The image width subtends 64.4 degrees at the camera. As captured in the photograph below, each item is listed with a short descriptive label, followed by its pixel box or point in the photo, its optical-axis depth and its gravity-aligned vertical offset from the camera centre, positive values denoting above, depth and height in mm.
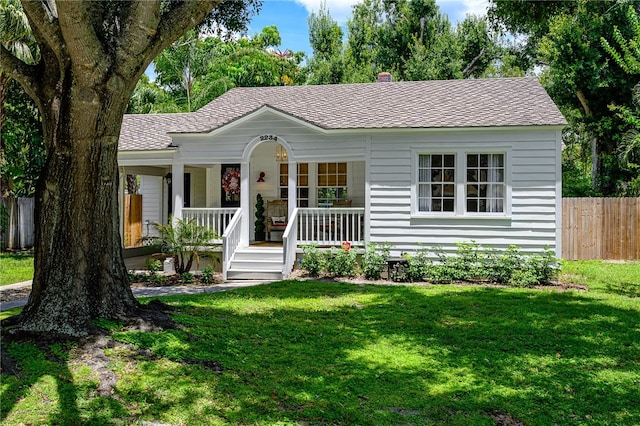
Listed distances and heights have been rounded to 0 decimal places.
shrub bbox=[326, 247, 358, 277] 12227 -1305
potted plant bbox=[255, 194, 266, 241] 15492 -411
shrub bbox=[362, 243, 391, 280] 12109 -1249
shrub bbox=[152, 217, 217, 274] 12336 -757
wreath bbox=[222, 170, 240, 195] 16016 +832
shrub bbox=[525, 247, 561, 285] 11562 -1297
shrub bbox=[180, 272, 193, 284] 11724 -1617
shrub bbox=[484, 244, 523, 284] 11750 -1271
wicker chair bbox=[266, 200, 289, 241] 15219 -133
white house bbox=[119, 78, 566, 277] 12148 +1268
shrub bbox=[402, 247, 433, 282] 12008 -1404
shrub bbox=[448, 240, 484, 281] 11922 -1264
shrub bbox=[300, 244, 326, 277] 12312 -1274
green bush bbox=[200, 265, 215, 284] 11703 -1561
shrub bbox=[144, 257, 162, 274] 12297 -1384
